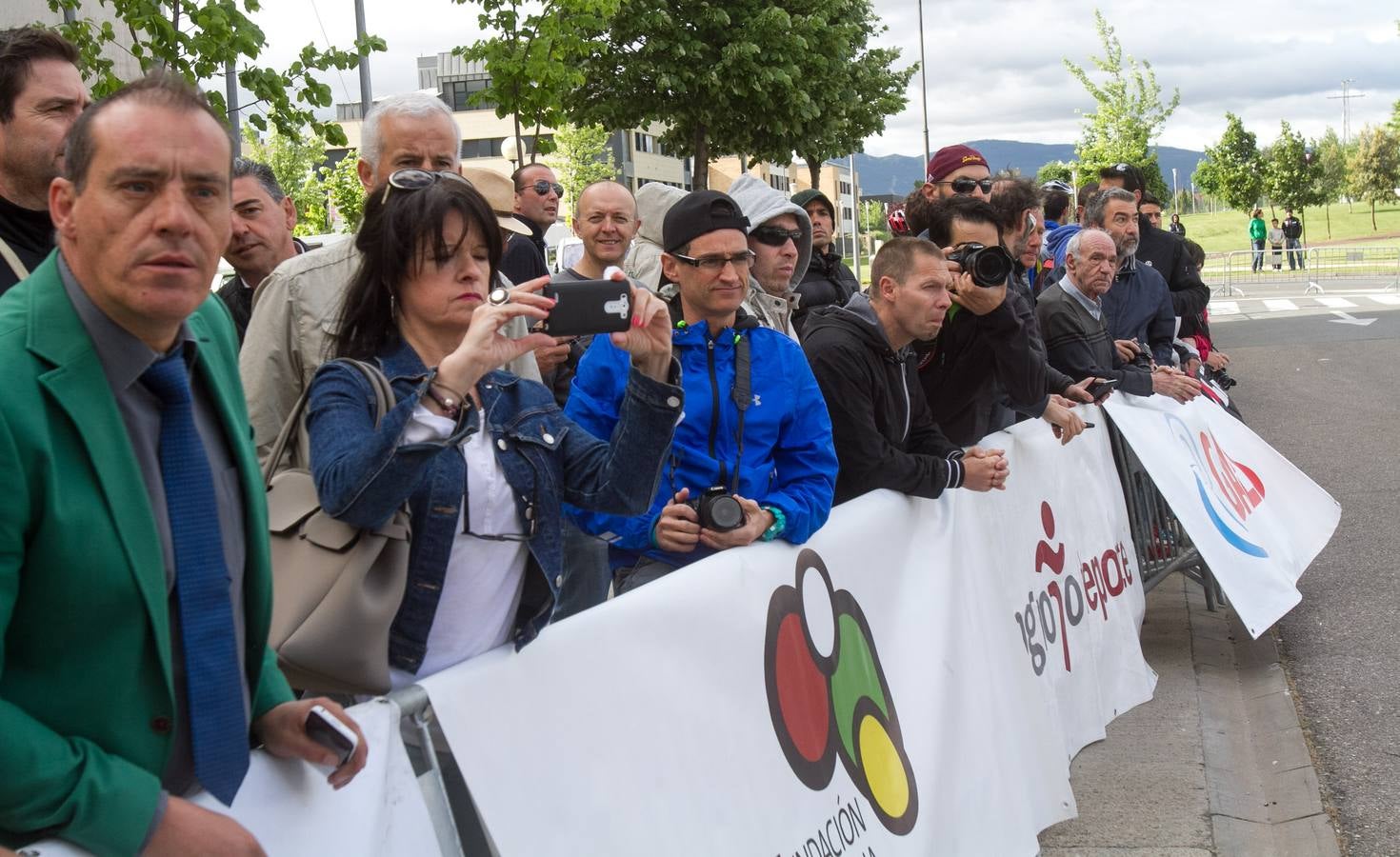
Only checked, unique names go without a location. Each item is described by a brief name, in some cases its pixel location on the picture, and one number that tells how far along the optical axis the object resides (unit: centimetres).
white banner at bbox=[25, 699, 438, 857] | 211
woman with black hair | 254
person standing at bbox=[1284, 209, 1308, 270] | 4918
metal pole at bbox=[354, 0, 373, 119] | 1938
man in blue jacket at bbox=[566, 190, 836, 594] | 391
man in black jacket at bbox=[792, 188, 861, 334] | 679
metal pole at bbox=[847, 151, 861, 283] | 5536
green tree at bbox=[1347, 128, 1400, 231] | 8994
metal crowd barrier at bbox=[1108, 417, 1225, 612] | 658
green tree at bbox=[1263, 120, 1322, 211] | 6706
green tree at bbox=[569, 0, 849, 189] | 2309
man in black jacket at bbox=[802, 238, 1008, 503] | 443
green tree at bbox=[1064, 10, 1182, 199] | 4650
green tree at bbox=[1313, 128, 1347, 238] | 10600
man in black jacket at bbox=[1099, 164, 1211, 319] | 934
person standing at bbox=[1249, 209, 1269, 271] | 4303
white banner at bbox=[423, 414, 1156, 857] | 261
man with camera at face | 531
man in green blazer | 172
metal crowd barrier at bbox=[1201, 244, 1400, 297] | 3750
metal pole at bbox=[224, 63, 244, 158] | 1462
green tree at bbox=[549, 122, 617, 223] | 6342
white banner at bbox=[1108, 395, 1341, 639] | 627
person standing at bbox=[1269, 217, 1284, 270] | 4437
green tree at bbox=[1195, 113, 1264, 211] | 6172
